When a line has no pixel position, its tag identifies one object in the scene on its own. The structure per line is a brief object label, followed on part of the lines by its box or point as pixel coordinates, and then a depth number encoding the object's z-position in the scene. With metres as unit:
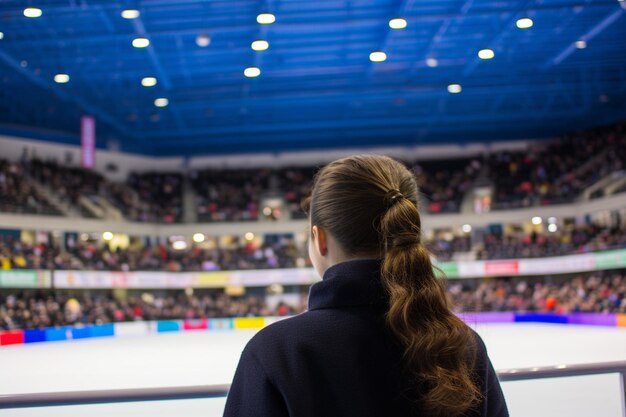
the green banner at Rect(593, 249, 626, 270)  32.81
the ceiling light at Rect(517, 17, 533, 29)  24.45
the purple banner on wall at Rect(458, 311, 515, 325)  37.34
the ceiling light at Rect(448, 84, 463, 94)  33.17
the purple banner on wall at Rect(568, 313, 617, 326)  29.26
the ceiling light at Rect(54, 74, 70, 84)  29.96
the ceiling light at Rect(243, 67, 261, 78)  29.27
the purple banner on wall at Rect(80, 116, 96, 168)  33.08
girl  1.69
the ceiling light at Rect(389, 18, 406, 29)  23.72
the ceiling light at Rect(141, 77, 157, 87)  30.69
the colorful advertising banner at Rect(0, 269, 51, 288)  30.73
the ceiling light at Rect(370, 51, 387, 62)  27.64
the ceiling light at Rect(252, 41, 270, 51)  25.69
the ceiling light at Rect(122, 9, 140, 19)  22.48
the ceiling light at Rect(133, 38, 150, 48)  25.28
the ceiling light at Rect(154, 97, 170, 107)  34.35
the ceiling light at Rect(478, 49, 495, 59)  27.94
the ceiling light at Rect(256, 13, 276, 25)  22.72
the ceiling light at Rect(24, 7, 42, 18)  22.11
